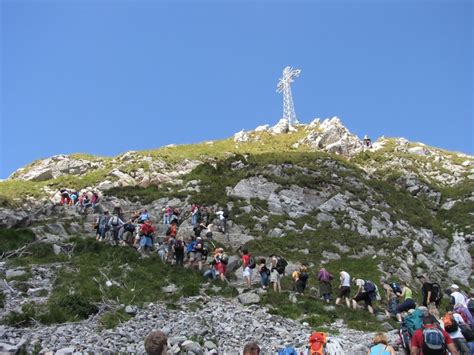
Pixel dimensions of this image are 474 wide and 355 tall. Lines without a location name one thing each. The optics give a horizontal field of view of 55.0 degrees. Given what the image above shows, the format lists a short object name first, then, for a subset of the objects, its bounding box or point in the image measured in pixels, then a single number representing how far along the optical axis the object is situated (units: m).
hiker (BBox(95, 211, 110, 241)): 27.47
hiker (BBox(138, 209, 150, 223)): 29.46
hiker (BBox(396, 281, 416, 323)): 19.16
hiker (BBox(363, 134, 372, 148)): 62.06
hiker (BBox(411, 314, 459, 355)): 10.23
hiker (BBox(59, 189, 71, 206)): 37.44
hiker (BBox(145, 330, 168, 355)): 7.28
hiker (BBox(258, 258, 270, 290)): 23.30
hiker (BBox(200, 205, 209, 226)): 32.27
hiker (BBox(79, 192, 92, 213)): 34.69
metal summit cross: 80.00
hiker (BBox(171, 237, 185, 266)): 24.92
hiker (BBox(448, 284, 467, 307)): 15.43
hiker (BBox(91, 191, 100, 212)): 35.00
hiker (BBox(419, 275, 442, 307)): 20.14
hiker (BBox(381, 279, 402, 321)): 21.47
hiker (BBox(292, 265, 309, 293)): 23.05
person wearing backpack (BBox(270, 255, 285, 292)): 23.11
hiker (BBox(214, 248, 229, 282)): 23.80
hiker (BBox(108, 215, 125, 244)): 26.98
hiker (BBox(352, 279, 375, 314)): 21.52
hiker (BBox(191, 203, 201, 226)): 31.98
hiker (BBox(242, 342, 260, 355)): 7.98
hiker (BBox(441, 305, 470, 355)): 11.64
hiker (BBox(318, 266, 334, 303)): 22.58
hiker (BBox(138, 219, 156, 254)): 26.02
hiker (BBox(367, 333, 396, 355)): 10.23
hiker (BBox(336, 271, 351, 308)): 22.06
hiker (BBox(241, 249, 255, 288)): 23.52
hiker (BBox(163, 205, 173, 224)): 32.69
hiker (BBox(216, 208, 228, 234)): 32.10
